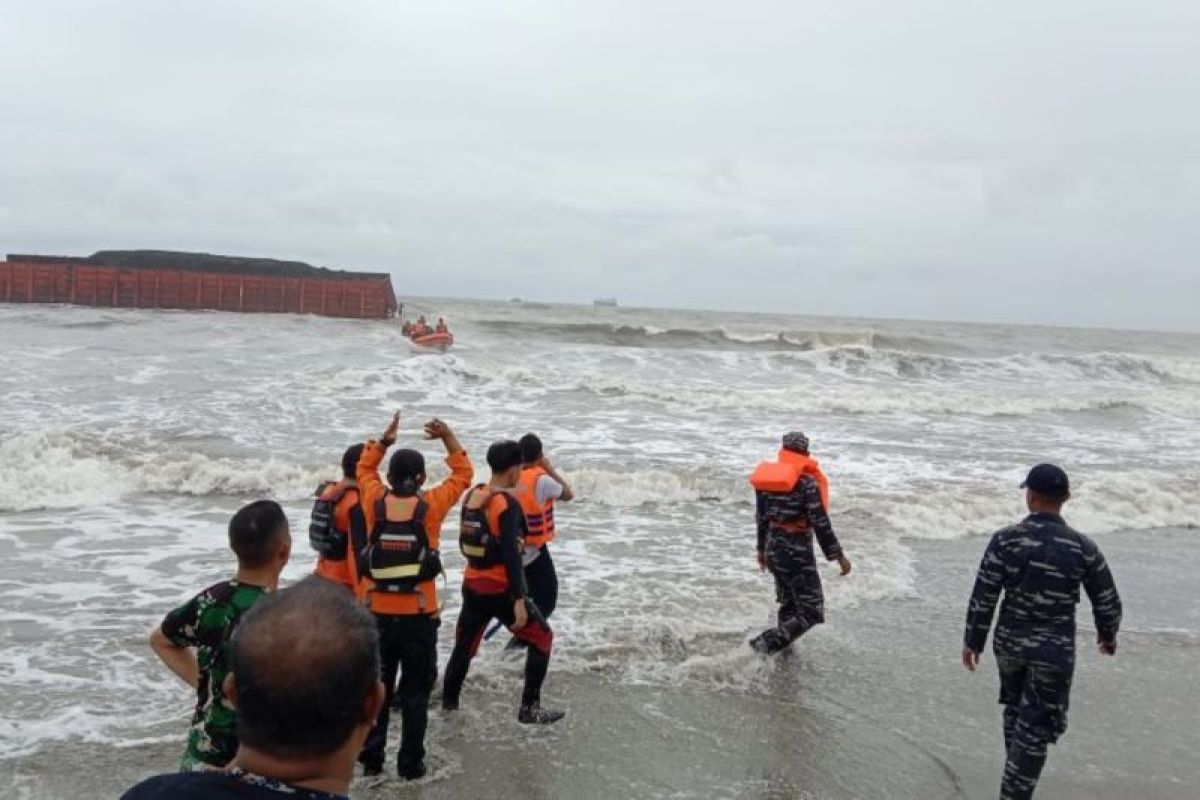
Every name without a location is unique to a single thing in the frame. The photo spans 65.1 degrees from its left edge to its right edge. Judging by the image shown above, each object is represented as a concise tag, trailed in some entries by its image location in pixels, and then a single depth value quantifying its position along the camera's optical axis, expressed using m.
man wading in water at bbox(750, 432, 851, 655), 6.55
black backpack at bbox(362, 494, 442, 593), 4.60
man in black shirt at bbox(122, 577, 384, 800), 1.60
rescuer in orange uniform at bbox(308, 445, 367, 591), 5.35
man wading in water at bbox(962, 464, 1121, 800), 4.41
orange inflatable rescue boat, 31.41
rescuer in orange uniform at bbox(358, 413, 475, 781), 4.61
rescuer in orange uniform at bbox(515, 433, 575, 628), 6.10
